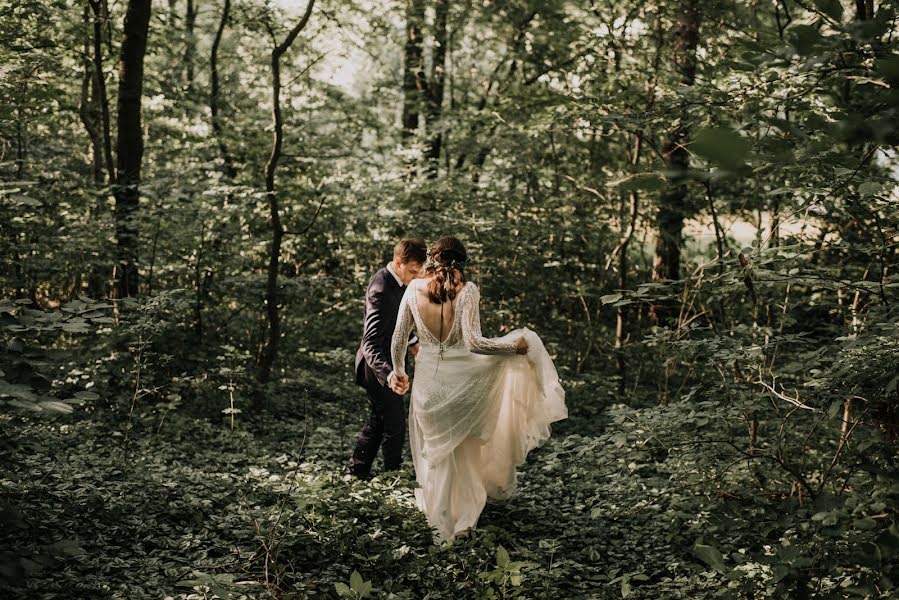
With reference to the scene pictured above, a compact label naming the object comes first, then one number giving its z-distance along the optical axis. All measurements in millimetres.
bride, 5562
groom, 6113
